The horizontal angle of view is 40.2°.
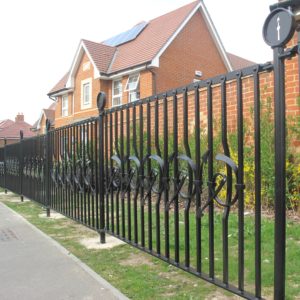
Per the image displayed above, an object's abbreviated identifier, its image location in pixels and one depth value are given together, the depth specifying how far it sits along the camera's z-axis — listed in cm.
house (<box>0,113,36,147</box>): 5306
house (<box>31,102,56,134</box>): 3951
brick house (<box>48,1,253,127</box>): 2022
